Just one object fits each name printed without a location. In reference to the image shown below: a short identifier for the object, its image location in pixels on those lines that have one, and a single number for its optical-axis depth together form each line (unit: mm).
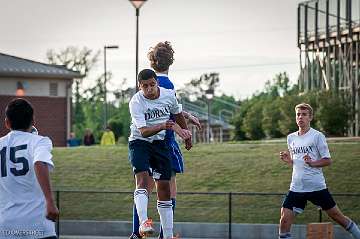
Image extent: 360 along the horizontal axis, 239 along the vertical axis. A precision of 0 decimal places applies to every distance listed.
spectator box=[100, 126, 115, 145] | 51809
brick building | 66438
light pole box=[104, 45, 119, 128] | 78906
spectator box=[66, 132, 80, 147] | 61356
